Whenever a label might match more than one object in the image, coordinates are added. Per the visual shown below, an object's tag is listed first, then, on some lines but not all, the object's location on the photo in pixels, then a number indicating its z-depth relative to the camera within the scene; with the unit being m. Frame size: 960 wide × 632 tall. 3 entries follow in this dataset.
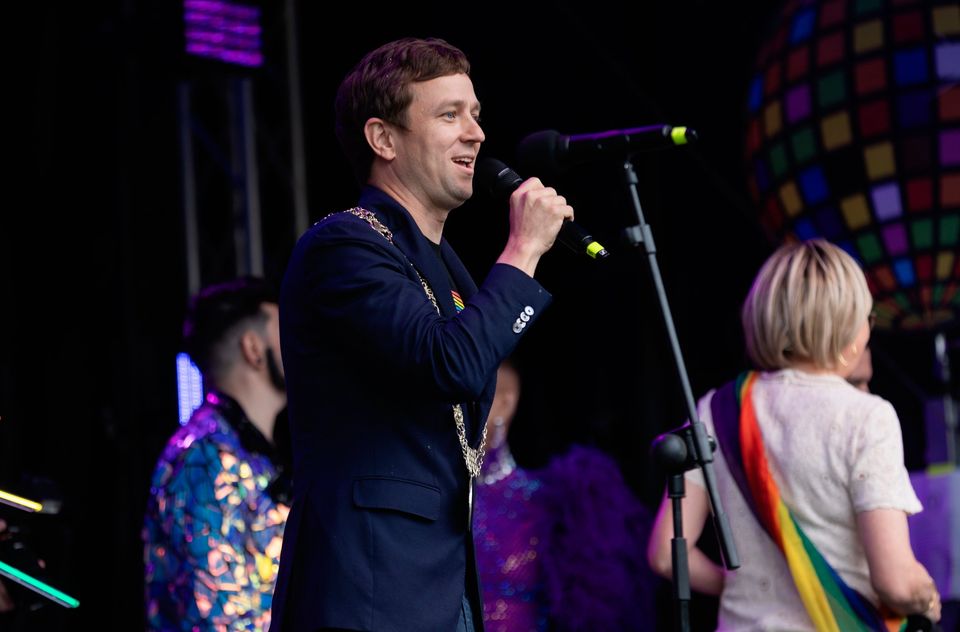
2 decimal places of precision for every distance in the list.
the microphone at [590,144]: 5.21
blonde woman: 5.38
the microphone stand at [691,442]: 5.15
